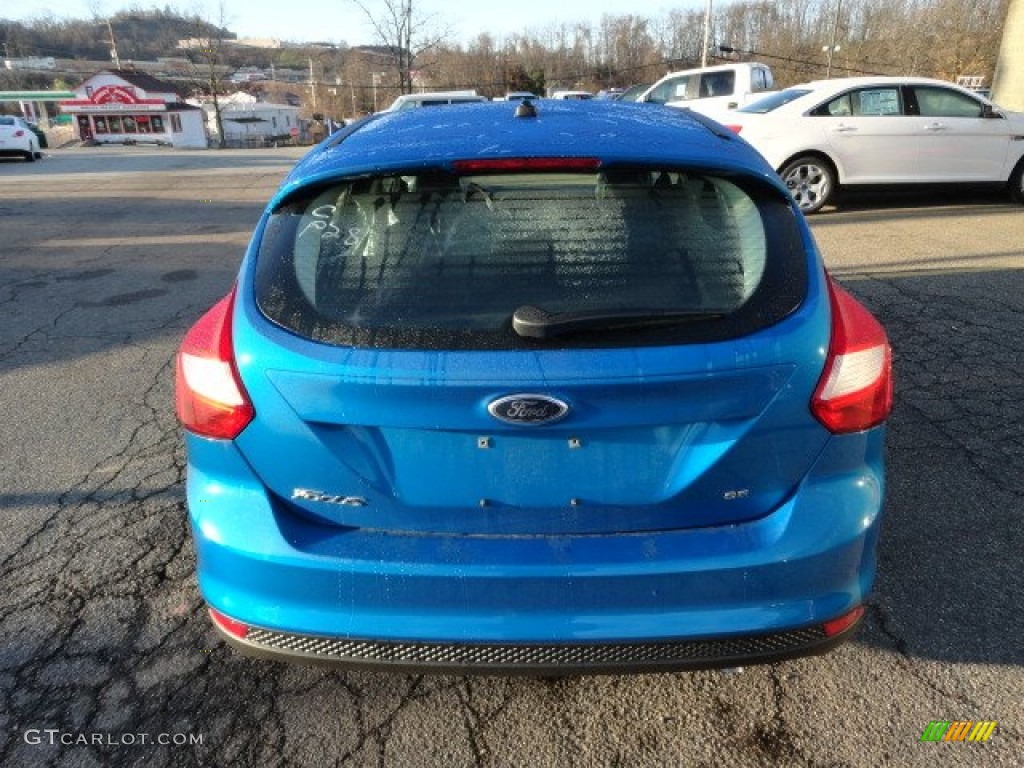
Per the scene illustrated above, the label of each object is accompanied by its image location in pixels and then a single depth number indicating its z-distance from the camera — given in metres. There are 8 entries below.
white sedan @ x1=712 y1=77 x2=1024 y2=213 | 9.07
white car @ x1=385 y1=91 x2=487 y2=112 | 16.08
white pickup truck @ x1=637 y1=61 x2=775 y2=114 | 15.16
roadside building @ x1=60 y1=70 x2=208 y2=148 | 56.28
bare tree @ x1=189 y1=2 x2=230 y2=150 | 48.47
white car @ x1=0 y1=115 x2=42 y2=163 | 23.62
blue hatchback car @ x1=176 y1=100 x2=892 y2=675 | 1.64
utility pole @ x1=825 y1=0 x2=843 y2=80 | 57.10
